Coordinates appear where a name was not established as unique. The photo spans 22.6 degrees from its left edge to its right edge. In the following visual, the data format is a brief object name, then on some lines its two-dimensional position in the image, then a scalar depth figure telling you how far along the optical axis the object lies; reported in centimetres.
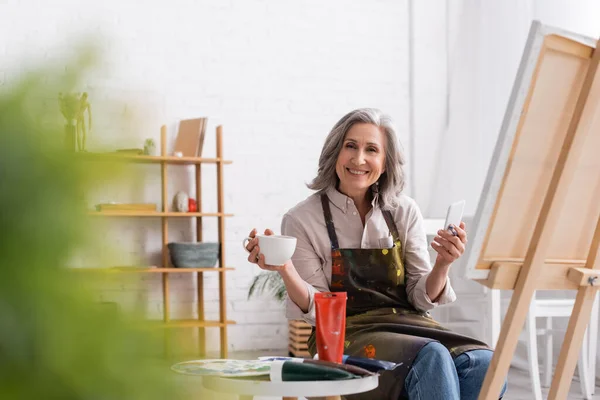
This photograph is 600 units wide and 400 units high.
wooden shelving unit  620
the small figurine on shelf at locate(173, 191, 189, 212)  645
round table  306
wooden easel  330
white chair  491
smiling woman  350
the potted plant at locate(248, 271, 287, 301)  653
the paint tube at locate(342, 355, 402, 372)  317
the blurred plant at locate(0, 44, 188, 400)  47
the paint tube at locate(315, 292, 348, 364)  324
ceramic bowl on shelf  625
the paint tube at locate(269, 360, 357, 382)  307
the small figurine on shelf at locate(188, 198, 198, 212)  651
